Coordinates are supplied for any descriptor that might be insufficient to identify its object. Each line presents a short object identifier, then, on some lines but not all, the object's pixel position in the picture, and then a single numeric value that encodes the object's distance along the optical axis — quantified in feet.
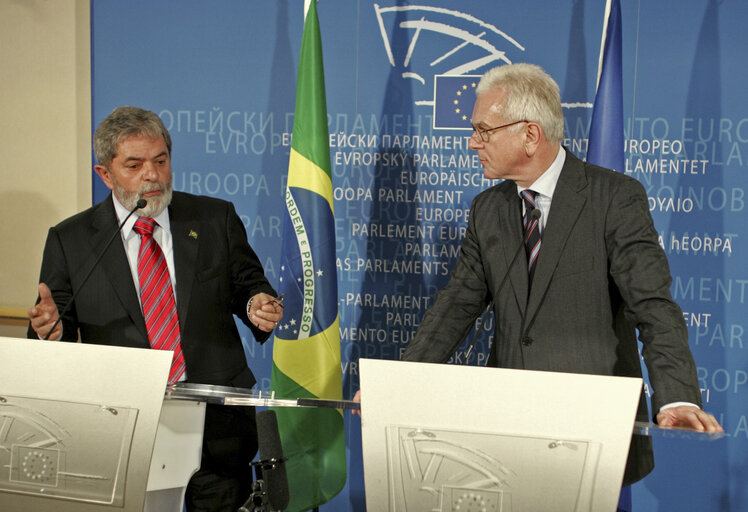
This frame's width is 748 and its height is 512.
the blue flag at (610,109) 10.70
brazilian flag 11.27
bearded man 7.80
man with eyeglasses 7.00
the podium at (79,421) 5.14
